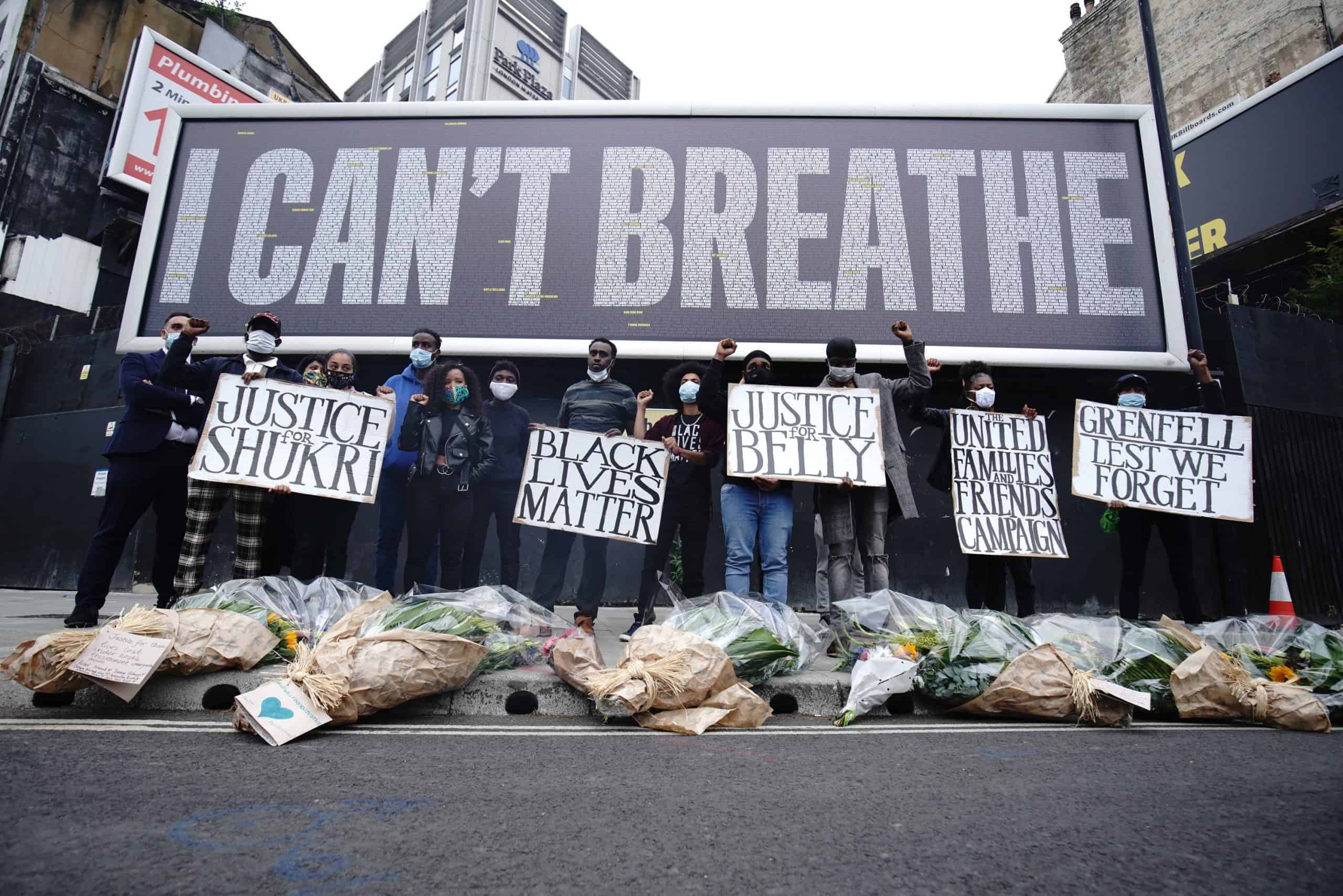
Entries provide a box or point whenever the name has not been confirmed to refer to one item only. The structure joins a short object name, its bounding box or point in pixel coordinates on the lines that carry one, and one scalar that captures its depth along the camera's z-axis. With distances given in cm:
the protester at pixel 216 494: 453
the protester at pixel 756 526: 449
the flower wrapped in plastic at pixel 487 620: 323
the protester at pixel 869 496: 459
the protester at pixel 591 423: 505
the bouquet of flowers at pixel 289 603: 341
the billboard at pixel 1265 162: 1089
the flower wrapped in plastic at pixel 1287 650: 338
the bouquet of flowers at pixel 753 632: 328
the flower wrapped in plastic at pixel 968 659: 331
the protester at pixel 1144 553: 484
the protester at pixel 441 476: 504
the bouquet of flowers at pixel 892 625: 348
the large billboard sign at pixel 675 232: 721
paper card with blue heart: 251
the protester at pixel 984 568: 495
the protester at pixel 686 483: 496
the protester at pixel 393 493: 510
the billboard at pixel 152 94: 1180
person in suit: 421
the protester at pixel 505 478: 540
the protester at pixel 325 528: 485
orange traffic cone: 606
